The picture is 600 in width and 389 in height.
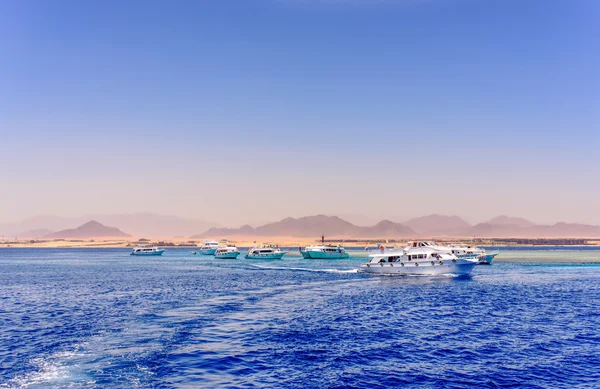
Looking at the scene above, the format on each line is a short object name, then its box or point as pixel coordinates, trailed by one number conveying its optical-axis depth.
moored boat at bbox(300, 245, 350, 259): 176.75
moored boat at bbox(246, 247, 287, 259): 177.62
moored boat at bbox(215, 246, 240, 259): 185.00
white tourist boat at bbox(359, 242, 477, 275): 89.31
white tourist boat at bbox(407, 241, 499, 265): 134.62
